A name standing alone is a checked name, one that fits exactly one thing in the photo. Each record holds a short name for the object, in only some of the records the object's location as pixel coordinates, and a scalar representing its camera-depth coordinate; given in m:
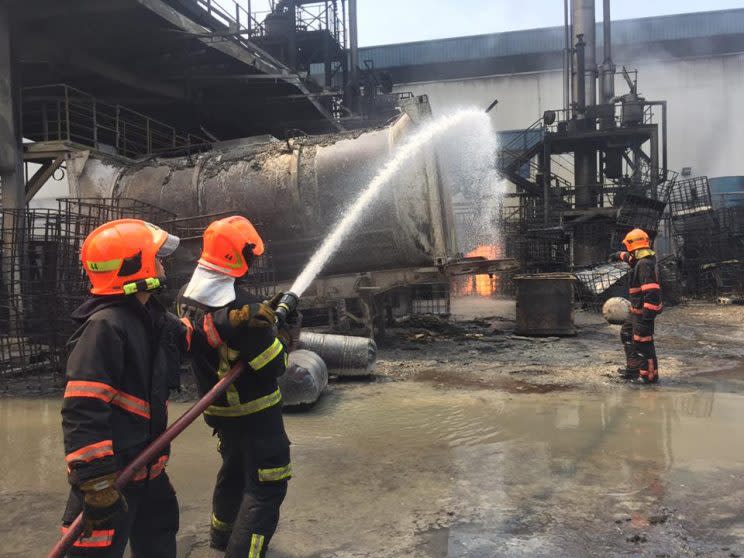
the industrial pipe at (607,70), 19.70
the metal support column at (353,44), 18.41
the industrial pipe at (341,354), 6.44
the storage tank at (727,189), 21.13
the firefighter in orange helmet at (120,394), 1.84
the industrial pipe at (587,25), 20.44
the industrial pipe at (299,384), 5.11
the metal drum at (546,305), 9.80
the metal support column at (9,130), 8.26
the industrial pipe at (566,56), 20.92
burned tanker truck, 7.79
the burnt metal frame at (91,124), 9.48
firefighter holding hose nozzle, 2.42
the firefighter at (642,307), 6.20
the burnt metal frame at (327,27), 17.86
